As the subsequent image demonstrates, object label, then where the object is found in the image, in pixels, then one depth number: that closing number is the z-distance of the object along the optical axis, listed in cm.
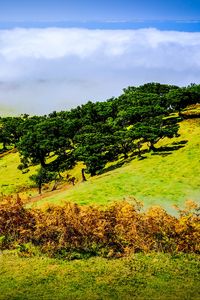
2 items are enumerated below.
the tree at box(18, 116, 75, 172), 9575
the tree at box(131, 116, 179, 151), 8025
